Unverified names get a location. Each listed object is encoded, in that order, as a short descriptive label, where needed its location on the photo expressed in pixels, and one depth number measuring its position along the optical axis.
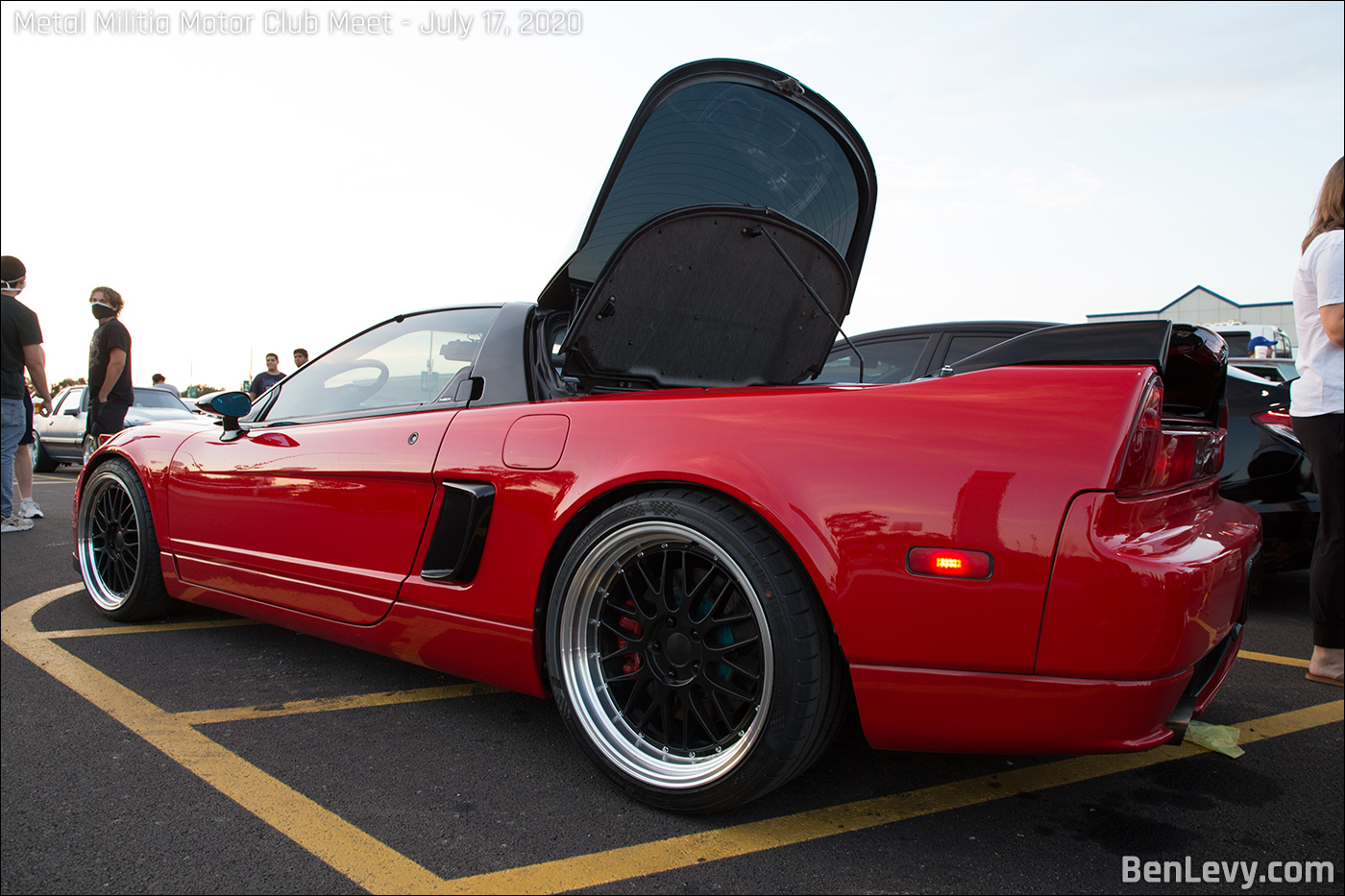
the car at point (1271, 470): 3.85
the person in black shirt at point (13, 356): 5.46
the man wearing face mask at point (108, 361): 5.94
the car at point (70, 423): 11.58
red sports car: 1.49
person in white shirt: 2.83
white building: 36.50
